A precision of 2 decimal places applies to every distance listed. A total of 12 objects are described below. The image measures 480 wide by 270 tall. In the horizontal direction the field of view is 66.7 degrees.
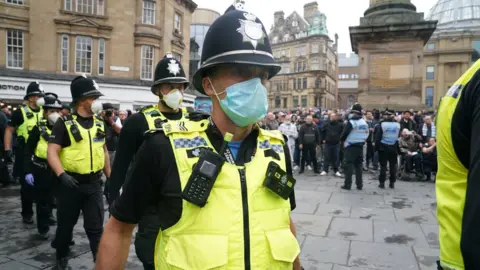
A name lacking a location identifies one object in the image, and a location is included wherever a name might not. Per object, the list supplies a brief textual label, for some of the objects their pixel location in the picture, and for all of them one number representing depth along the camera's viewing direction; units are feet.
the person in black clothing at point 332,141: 37.65
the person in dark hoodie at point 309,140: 39.14
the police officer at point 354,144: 29.43
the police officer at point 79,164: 12.90
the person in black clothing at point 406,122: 36.79
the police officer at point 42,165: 17.75
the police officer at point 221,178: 5.22
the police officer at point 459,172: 3.70
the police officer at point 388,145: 30.25
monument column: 40.42
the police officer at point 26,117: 23.04
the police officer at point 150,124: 8.71
